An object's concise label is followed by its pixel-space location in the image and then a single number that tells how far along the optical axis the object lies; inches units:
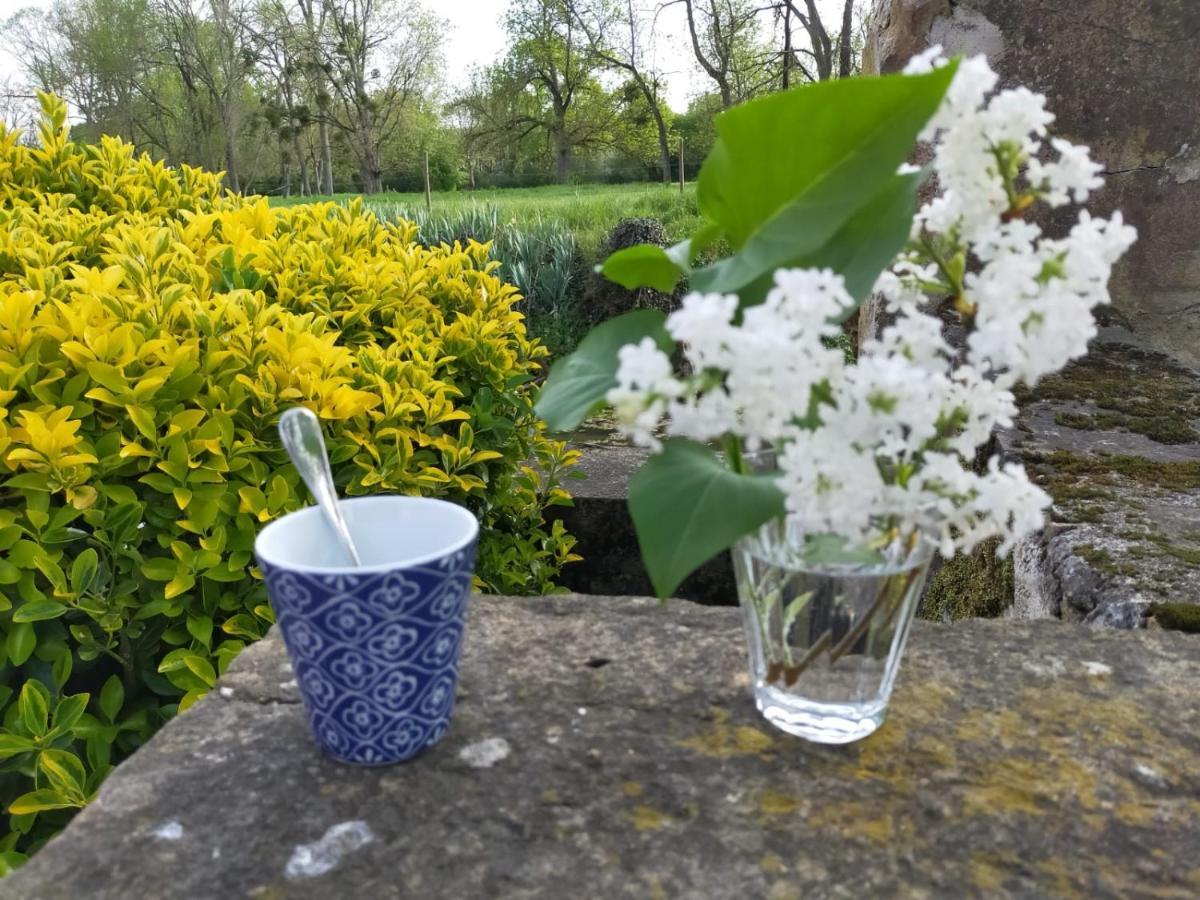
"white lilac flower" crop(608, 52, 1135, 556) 23.0
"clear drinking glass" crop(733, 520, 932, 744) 29.5
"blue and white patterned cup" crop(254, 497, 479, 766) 27.8
